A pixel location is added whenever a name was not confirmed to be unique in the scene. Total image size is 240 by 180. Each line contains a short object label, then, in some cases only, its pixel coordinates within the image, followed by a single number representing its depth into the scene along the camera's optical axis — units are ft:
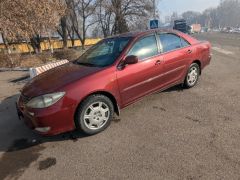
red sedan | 12.84
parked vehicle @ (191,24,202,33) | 233.47
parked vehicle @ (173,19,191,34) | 152.70
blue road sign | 49.16
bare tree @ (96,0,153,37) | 93.61
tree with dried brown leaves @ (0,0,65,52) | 42.93
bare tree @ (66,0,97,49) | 91.10
